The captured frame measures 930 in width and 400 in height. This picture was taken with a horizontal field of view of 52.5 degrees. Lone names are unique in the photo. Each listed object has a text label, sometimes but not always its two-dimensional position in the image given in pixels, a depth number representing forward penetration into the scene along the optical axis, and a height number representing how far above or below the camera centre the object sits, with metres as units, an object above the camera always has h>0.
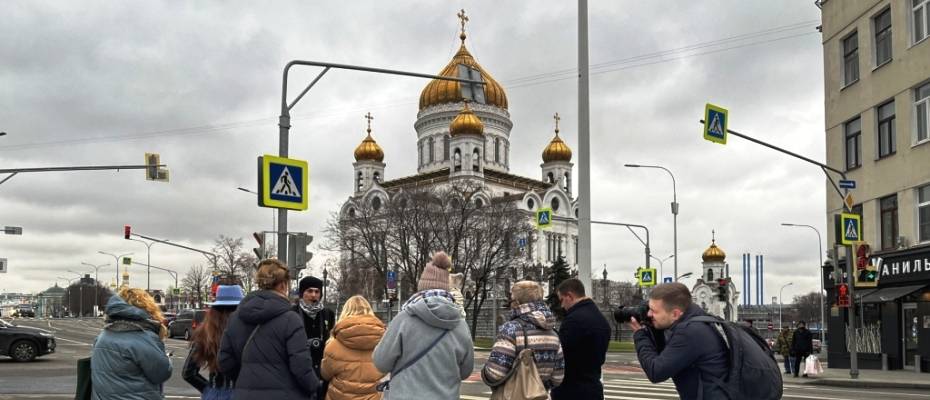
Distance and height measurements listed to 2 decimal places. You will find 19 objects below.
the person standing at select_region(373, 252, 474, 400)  6.05 -0.57
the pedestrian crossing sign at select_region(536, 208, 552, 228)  45.08 +2.06
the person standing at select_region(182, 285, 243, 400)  7.35 -0.64
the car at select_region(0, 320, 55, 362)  25.75 -2.21
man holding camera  5.48 -0.53
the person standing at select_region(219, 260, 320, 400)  6.48 -0.64
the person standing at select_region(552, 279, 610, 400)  7.23 -0.70
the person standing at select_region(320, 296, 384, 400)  7.09 -0.74
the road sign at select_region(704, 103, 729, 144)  24.22 +3.53
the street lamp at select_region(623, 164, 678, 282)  45.12 +2.13
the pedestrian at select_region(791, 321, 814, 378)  25.94 -2.34
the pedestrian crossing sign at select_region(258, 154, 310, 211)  12.65 +1.07
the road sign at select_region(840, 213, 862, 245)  25.72 +0.85
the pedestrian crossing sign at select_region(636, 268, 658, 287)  45.98 -0.83
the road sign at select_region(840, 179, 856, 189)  26.47 +2.10
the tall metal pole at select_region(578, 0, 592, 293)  15.66 +1.76
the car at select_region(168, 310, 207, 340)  43.50 -2.98
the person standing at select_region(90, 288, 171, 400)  6.55 -0.66
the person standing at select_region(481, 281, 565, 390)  6.72 -0.58
